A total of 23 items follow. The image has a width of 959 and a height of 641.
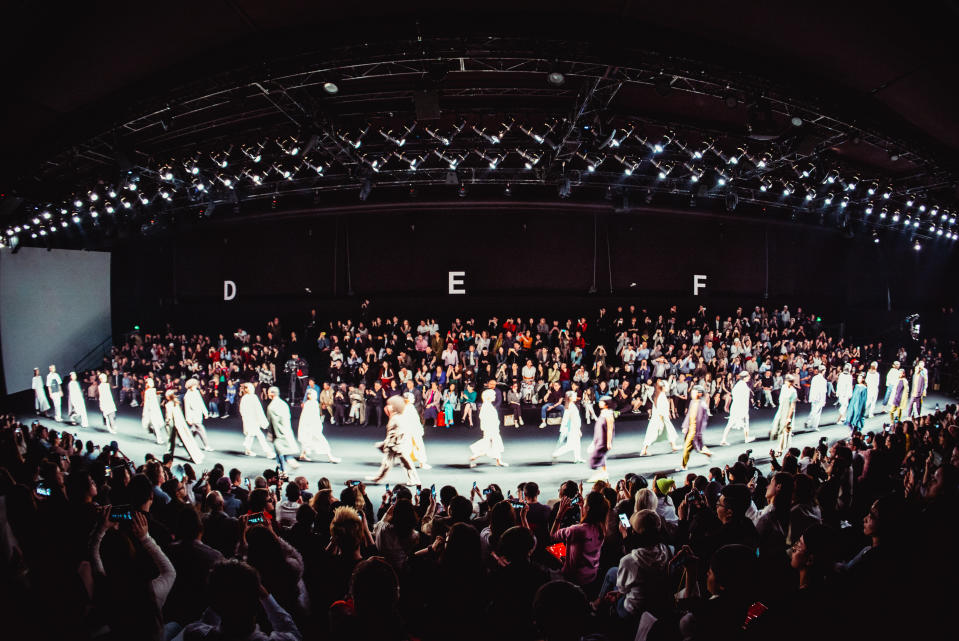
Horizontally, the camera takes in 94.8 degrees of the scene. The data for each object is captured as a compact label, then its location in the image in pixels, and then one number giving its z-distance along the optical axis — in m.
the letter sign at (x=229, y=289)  15.52
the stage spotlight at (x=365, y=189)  11.29
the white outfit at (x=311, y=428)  8.09
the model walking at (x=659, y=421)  8.26
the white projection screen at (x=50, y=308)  14.17
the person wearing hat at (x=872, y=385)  10.36
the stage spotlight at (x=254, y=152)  9.34
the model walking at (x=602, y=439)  7.36
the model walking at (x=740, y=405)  9.04
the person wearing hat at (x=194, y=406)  8.50
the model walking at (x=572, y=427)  8.20
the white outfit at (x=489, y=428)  8.00
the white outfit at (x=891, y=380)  11.20
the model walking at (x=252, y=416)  8.10
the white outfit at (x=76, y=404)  11.16
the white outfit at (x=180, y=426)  8.05
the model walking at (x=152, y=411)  9.12
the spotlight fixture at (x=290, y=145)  9.04
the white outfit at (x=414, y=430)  7.13
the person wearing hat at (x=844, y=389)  10.65
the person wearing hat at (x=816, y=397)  10.07
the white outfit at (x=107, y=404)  10.81
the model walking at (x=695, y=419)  7.70
